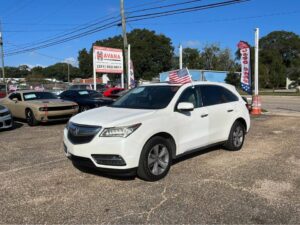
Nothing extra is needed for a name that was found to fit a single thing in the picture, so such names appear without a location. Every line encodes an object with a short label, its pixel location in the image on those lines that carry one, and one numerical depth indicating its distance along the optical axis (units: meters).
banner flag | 11.92
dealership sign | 16.97
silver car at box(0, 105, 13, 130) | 8.13
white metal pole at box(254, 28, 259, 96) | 12.07
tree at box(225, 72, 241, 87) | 35.59
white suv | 3.84
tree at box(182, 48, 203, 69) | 51.70
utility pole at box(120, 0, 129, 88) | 16.68
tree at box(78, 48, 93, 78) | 54.21
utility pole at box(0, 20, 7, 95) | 28.21
